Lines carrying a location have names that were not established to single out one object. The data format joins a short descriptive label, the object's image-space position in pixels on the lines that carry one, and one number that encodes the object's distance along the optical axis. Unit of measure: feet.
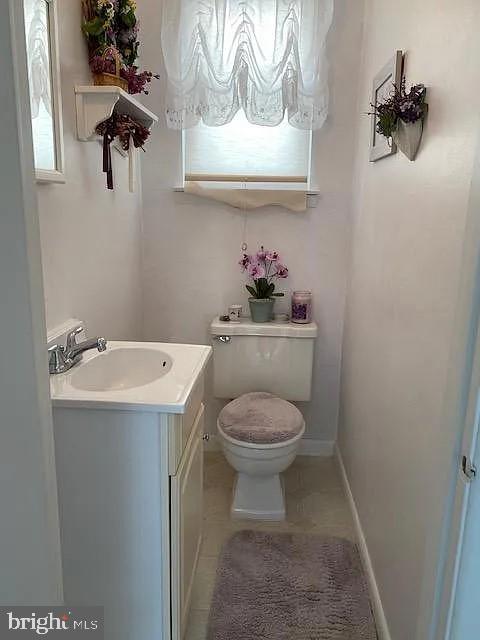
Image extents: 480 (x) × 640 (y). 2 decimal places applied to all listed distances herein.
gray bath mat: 5.37
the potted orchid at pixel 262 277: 8.13
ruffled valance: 7.17
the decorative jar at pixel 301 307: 8.14
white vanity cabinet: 4.19
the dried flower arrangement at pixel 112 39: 5.39
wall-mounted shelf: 5.17
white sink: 5.32
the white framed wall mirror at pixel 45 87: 4.36
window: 7.92
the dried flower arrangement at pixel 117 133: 5.68
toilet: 6.81
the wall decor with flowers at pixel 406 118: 4.30
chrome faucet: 4.71
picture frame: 5.16
